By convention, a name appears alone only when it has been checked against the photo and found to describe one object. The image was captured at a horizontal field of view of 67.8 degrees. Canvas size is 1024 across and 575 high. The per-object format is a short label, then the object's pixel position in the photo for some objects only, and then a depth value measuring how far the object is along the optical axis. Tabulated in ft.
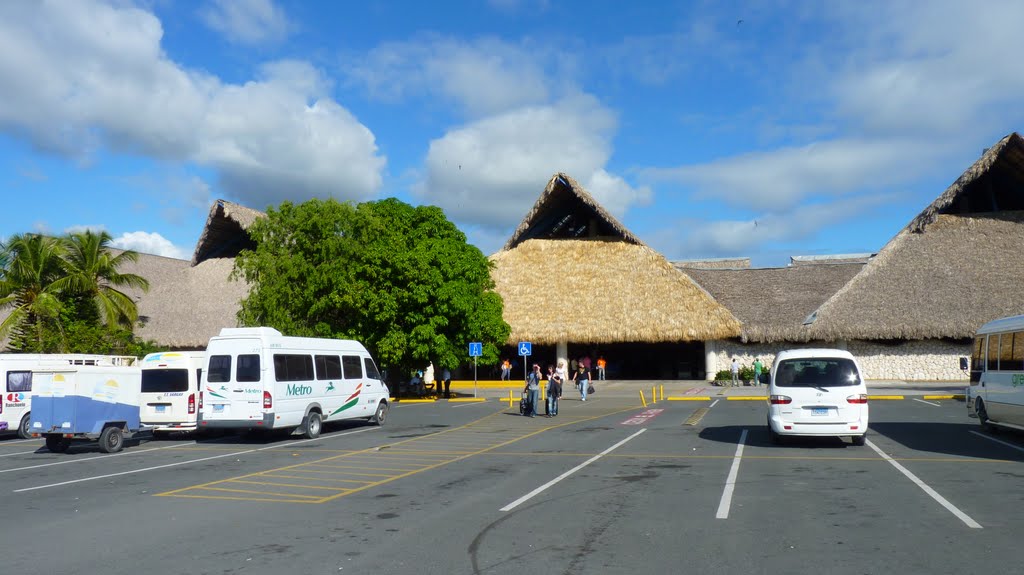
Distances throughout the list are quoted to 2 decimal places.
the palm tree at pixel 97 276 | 117.39
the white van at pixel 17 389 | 67.62
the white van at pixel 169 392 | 63.52
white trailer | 55.47
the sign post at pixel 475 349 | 104.73
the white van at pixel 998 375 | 51.49
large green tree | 105.40
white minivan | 48.55
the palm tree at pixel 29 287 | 110.83
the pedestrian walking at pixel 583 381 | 106.70
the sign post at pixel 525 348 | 115.88
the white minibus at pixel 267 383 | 57.67
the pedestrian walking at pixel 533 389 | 80.12
